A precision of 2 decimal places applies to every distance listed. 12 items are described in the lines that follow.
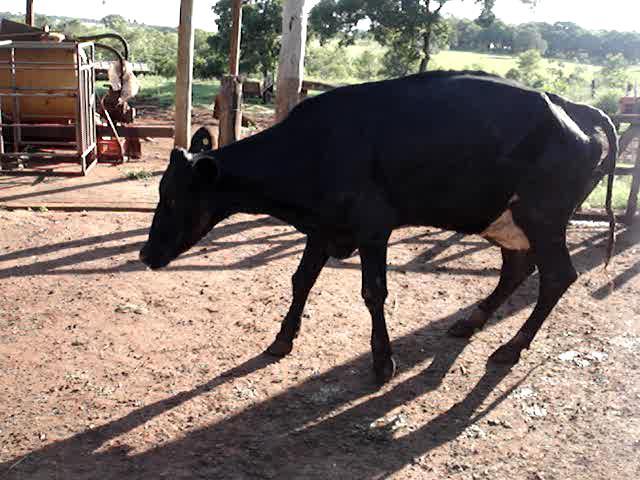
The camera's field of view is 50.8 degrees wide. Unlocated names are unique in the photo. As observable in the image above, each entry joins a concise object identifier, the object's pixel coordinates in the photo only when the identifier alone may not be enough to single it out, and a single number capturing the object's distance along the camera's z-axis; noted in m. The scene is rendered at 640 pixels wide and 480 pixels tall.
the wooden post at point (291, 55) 8.34
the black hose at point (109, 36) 11.34
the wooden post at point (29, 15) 16.00
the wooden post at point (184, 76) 10.31
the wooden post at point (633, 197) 8.57
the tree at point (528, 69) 42.75
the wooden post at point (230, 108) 8.91
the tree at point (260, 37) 30.94
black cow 4.26
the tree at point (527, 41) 99.44
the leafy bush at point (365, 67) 53.53
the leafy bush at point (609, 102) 28.98
